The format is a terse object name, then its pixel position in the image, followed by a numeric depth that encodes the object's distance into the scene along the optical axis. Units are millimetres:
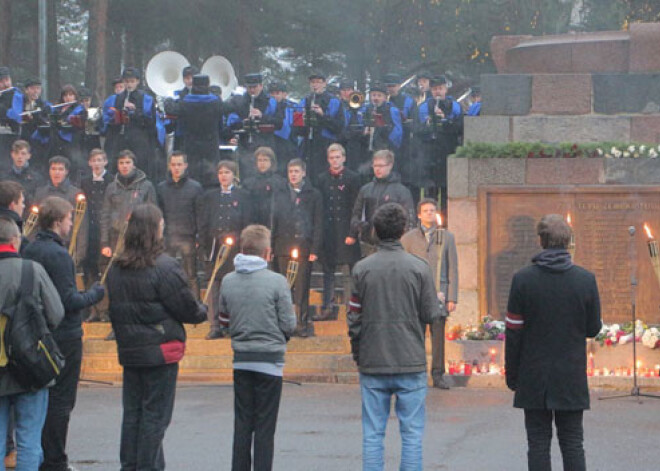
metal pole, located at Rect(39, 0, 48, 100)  28188
